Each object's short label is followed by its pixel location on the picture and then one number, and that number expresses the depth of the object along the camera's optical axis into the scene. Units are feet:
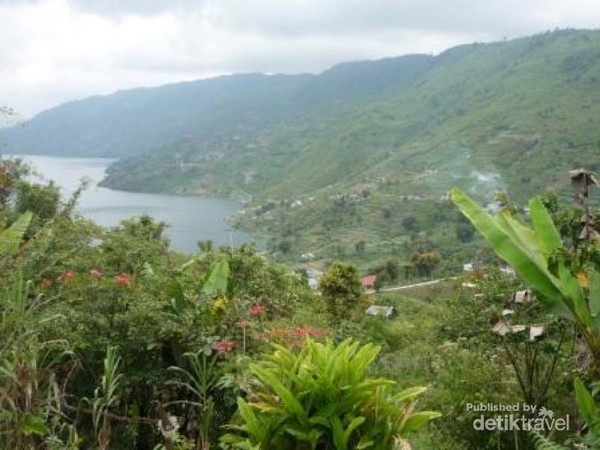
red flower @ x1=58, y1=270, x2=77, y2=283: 15.10
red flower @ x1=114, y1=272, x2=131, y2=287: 14.82
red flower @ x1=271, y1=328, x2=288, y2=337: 14.39
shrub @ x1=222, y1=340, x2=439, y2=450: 8.91
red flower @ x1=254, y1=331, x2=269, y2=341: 14.47
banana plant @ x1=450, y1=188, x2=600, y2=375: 11.82
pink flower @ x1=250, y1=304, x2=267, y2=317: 15.48
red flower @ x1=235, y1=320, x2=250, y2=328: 14.22
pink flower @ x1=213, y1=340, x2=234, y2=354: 13.19
